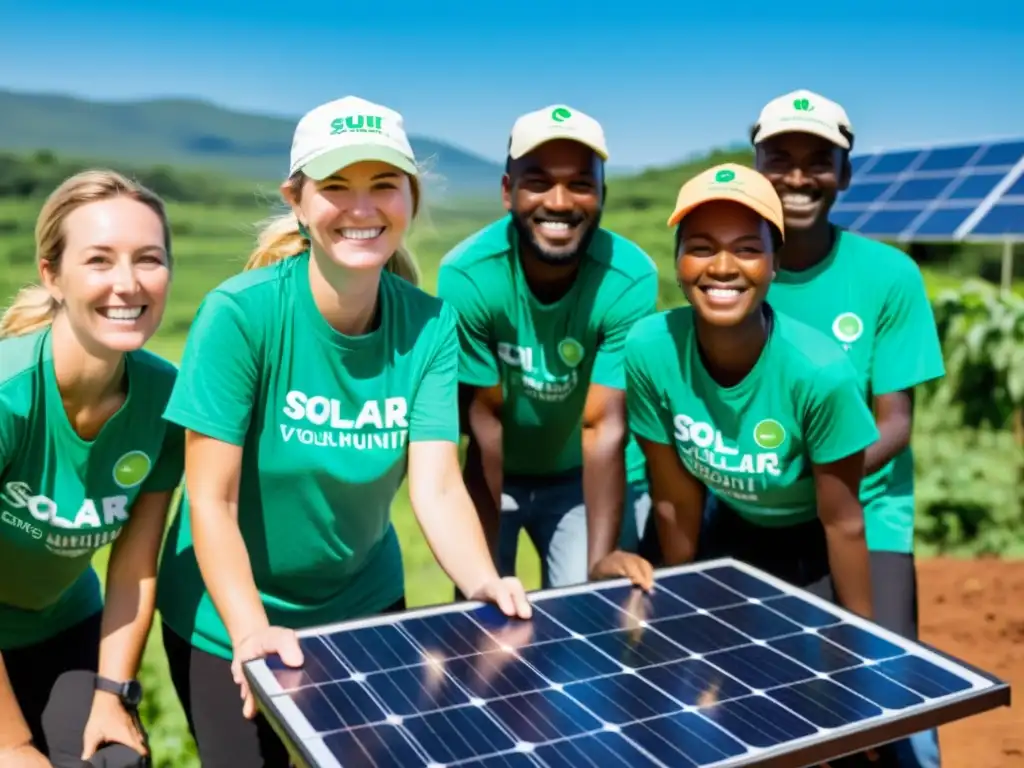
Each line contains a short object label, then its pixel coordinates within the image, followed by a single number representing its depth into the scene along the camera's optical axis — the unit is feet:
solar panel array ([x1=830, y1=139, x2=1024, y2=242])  36.63
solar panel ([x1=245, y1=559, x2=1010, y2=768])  7.52
